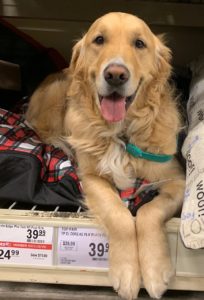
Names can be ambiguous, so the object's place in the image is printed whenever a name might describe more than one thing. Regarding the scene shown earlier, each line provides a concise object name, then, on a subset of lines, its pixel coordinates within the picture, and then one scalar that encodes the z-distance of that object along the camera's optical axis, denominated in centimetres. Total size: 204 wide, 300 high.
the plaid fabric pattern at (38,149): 114
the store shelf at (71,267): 94
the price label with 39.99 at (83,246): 95
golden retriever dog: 92
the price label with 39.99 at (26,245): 95
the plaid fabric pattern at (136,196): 107
